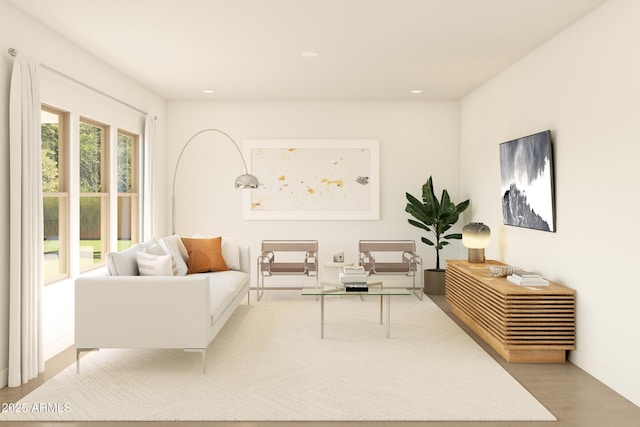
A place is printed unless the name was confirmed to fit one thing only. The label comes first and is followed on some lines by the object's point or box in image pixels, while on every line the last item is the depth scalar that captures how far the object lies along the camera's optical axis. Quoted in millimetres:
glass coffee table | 4938
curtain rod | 3819
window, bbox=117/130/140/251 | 6297
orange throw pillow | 5938
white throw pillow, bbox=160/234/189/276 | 5566
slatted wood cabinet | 4207
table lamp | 5824
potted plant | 7117
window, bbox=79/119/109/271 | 5309
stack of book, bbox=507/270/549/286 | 4391
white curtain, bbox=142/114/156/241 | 6734
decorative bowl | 4938
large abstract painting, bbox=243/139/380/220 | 7684
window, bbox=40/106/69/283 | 4605
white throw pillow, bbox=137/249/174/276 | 4551
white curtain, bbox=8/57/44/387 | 3742
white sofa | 3941
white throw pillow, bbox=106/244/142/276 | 4332
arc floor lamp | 7282
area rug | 3213
